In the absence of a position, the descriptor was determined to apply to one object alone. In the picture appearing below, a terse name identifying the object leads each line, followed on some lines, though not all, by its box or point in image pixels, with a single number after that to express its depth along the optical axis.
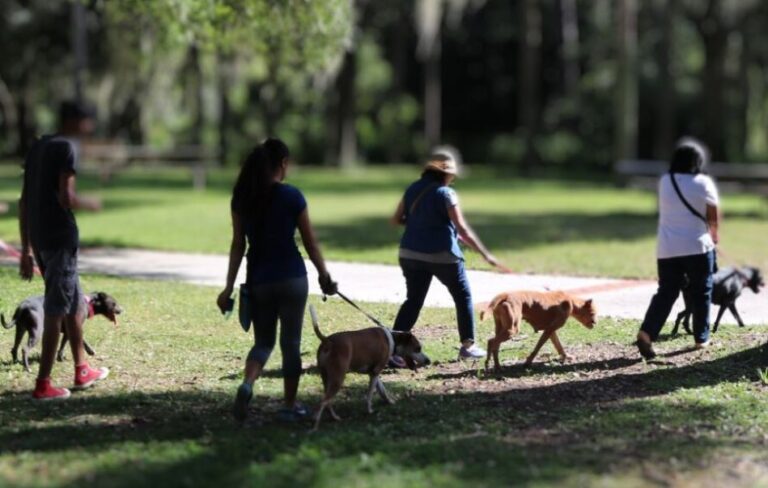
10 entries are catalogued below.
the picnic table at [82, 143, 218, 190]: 28.58
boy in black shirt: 7.25
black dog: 9.73
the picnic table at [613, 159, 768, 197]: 23.08
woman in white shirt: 8.86
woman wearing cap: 8.34
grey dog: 8.29
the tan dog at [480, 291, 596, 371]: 8.14
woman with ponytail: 6.56
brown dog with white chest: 6.66
